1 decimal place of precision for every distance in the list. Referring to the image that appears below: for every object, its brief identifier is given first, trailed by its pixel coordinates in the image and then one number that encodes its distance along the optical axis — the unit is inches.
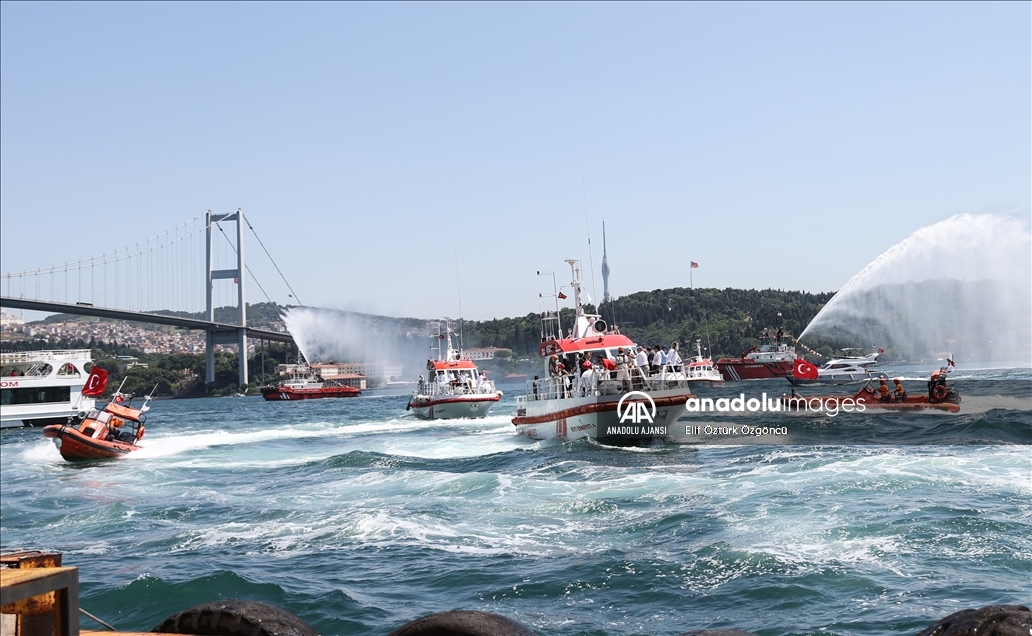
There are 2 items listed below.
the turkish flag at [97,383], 1547.2
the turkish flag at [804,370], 1521.2
